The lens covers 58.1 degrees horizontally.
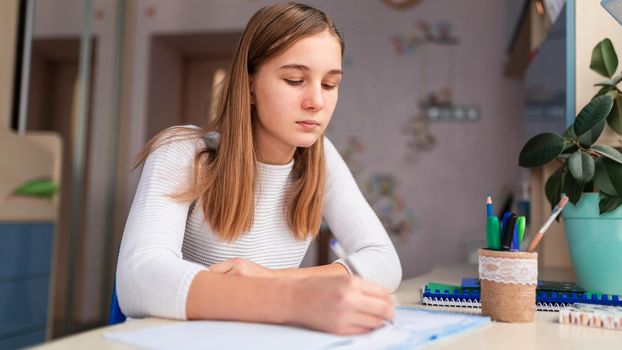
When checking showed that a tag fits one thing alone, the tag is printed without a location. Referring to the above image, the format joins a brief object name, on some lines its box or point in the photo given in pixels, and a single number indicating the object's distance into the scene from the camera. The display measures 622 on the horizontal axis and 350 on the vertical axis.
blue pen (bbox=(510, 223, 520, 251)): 0.70
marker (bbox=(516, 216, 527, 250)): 0.70
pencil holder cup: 0.68
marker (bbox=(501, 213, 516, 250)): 0.70
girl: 0.61
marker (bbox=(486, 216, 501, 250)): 0.71
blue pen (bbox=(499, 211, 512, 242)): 0.71
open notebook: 0.51
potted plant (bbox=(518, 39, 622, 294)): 0.90
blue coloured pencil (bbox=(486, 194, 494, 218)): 0.72
